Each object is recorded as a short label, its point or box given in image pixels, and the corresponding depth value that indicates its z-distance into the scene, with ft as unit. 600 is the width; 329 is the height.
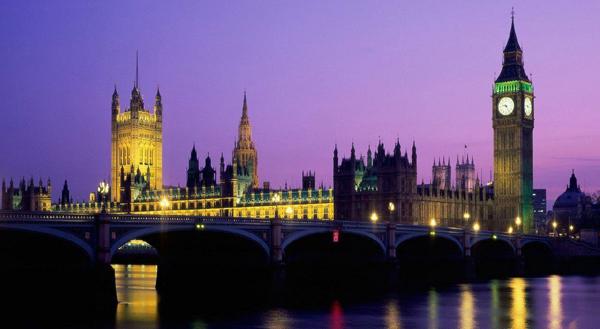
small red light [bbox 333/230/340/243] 300.20
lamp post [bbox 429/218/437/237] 351.69
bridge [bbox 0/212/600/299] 219.41
